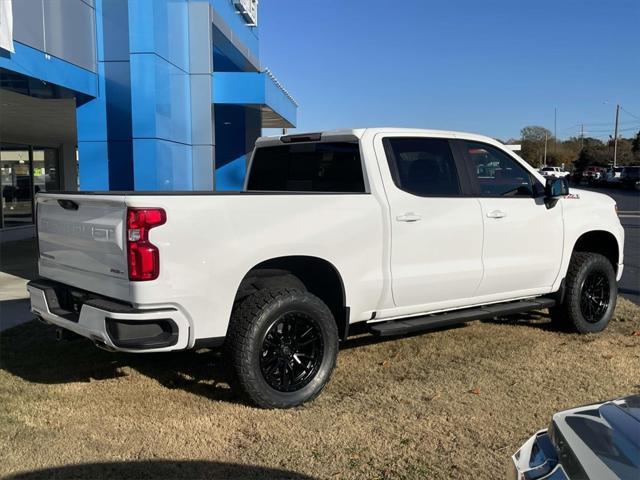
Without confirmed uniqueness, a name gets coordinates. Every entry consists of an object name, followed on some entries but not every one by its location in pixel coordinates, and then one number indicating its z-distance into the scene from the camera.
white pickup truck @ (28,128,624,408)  3.80
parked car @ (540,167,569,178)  65.00
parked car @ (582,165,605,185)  54.40
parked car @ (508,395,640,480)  1.73
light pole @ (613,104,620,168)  70.94
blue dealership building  9.55
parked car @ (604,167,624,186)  47.68
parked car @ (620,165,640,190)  43.13
